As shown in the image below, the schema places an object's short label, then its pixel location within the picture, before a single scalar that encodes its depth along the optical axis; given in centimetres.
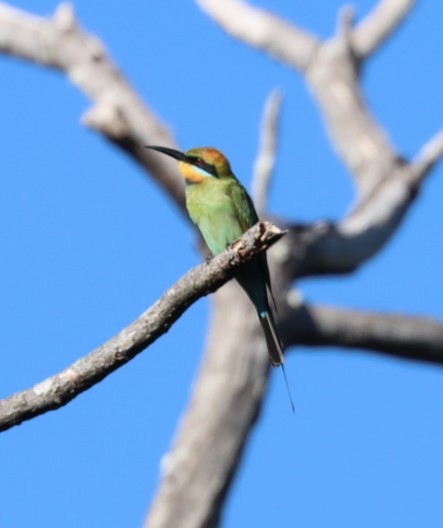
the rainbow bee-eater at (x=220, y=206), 739
